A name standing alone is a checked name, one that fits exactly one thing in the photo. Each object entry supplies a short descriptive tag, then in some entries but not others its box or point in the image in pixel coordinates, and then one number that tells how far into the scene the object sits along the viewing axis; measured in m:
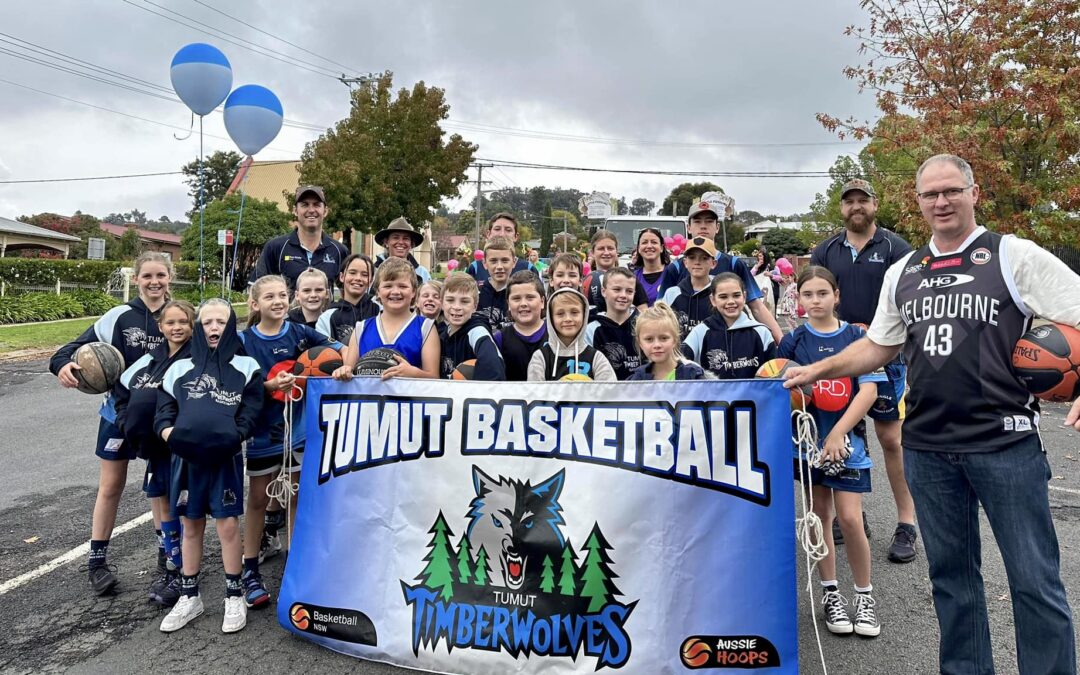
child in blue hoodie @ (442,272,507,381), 4.25
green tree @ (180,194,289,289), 30.81
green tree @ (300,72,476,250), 25.27
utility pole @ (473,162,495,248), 45.91
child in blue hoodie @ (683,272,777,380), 4.12
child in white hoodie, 3.88
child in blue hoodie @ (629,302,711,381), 3.68
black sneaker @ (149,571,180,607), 3.89
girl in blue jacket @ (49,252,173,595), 4.04
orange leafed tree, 9.95
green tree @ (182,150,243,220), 72.81
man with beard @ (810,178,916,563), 4.48
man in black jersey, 2.53
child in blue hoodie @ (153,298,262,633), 3.54
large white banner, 2.92
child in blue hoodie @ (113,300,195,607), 3.74
